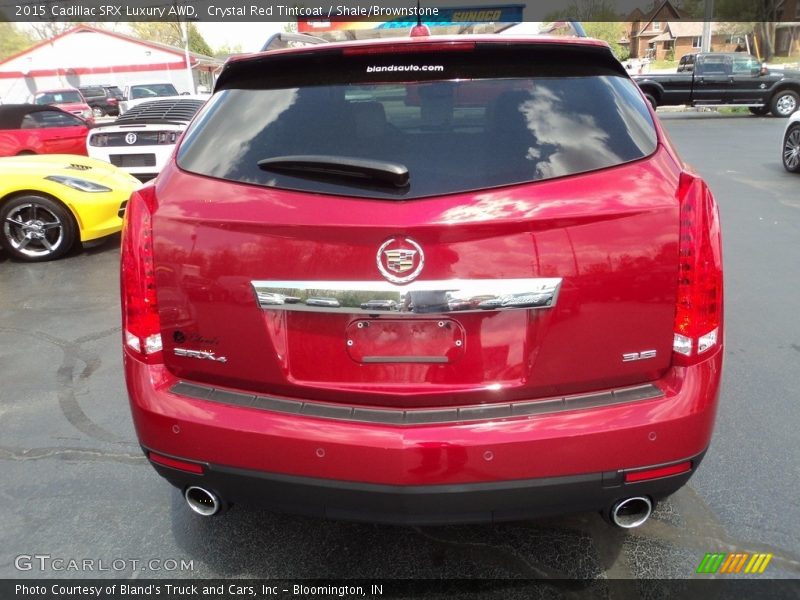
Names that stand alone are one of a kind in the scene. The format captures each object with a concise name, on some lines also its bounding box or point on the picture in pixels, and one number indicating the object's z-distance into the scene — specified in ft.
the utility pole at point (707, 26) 96.33
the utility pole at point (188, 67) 147.74
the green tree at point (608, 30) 264.11
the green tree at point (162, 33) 271.57
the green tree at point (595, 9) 252.21
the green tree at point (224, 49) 384.17
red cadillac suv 6.41
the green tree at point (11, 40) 247.50
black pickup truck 73.00
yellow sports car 23.61
